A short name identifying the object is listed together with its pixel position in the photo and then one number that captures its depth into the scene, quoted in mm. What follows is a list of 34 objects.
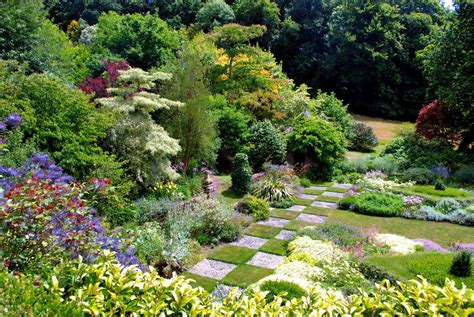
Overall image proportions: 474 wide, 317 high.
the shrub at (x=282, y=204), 10078
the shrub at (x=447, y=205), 9938
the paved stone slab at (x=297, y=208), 9951
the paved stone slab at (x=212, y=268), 6184
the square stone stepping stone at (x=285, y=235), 7712
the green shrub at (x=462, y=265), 5605
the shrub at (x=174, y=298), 2689
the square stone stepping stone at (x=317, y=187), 12348
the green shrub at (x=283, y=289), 4145
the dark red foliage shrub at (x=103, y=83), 10102
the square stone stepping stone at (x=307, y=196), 11141
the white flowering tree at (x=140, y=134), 8406
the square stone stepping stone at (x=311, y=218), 9086
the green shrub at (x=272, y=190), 10406
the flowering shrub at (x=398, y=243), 7109
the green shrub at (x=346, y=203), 10108
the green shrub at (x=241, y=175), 10523
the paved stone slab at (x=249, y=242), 7469
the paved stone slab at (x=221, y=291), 5022
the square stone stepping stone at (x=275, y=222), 8688
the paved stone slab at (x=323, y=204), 10258
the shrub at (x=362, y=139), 18734
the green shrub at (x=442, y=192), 11219
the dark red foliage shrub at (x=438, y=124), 15930
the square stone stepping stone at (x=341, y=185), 12453
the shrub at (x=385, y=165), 13859
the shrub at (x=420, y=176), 12789
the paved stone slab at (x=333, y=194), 11383
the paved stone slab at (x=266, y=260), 6559
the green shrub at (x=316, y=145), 12938
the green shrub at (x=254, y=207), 9055
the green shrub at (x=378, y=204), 9758
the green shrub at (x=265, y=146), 12625
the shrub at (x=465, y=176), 12812
